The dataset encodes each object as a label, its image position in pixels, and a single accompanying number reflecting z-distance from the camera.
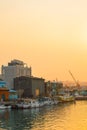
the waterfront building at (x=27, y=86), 125.19
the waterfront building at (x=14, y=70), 178.38
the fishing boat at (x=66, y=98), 118.06
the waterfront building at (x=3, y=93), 96.24
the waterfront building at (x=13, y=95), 105.33
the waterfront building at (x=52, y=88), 145.88
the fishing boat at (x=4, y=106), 81.12
